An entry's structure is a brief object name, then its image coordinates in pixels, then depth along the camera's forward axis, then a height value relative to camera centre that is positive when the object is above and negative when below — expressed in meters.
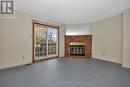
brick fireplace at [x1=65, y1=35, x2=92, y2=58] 3.81 -0.20
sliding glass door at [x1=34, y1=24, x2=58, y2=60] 3.18 +0.10
